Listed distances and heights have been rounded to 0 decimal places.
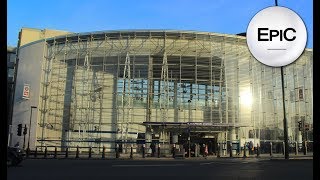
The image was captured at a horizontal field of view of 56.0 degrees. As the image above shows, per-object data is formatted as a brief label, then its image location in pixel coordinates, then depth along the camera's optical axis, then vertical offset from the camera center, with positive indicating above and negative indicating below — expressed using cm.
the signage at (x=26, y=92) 3812 +422
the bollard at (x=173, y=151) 2689 -212
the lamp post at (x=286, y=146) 2188 -121
